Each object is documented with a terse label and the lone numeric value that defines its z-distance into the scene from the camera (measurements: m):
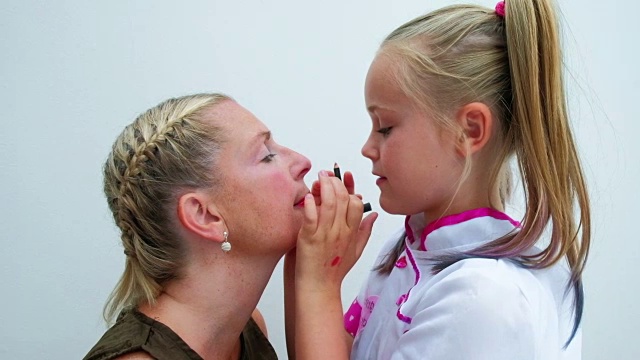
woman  0.97
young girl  0.84
